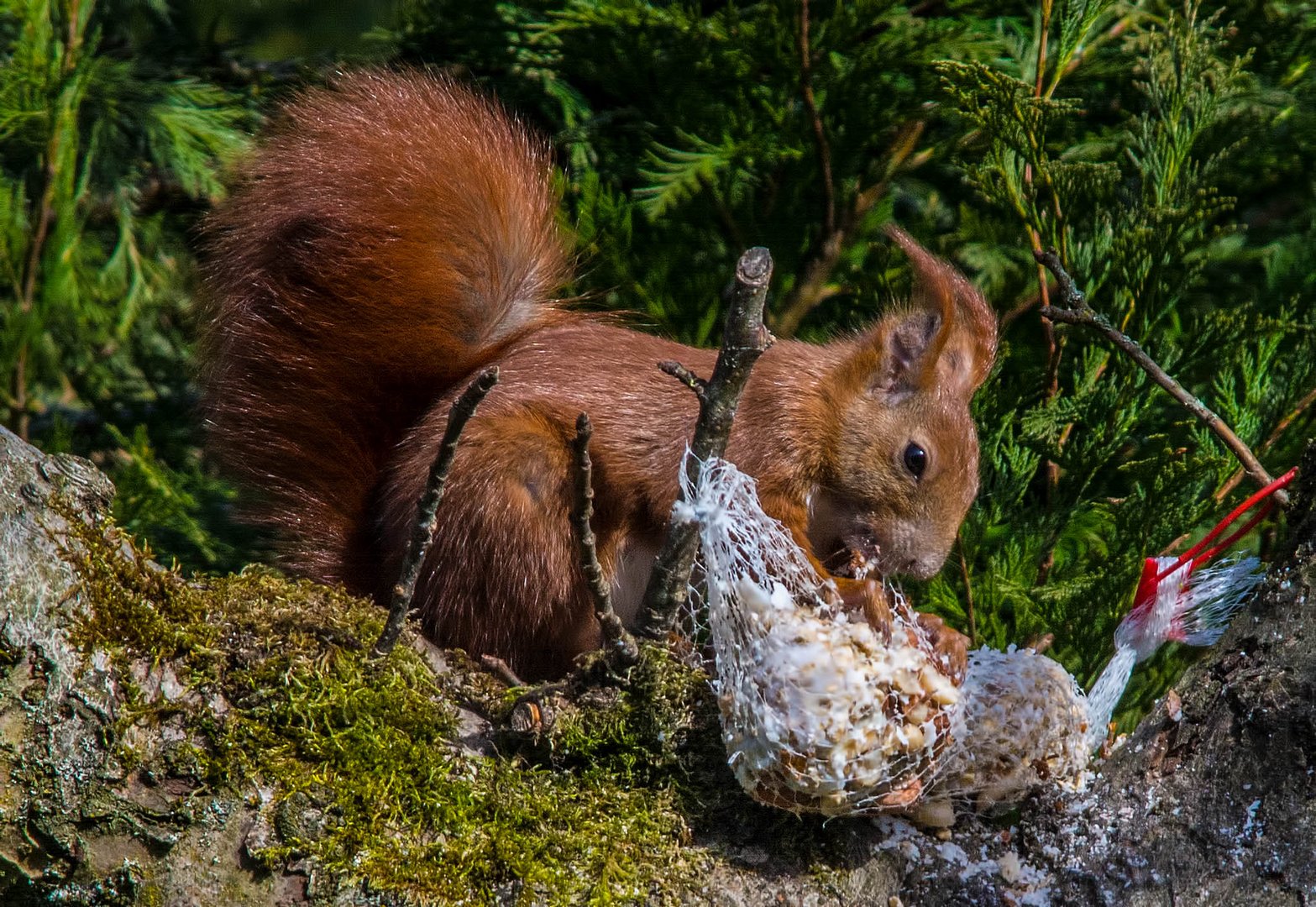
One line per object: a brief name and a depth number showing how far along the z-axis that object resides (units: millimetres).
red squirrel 4490
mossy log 4391
